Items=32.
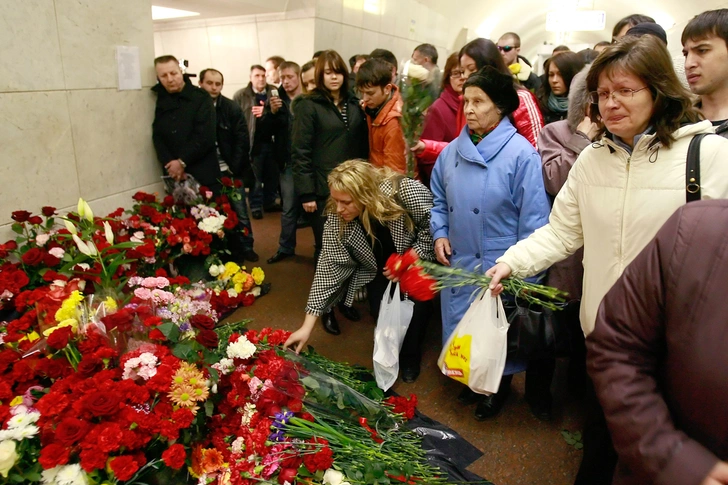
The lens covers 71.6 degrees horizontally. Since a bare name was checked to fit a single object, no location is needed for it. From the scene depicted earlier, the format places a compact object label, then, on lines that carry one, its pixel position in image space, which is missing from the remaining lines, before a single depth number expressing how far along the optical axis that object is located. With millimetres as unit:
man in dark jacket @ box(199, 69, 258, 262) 4344
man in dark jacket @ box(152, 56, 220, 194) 3650
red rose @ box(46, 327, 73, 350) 1746
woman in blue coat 2230
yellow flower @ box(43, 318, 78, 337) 1887
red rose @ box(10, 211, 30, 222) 2571
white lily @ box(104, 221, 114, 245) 2194
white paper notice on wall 3357
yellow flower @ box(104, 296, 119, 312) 2069
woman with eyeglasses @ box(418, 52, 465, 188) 3119
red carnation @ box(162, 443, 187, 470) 1593
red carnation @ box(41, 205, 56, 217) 2721
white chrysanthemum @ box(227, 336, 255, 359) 2047
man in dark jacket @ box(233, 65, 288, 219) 5043
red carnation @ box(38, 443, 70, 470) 1457
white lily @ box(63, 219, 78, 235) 2186
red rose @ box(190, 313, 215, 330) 2039
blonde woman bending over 2525
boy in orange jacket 3070
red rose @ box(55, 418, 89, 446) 1496
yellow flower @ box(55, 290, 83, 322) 1964
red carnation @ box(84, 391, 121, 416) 1560
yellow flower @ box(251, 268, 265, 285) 3799
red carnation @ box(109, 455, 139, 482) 1500
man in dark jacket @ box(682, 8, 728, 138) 1812
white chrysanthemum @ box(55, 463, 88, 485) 1476
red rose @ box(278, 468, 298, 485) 1757
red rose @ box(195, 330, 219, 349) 1992
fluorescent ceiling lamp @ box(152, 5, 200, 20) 5581
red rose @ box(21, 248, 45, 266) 2434
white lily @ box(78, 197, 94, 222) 2189
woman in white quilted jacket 1425
